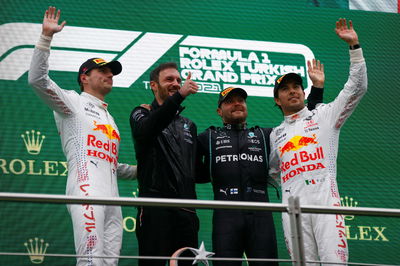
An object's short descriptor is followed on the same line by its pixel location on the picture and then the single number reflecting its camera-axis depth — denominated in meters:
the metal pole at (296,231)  3.63
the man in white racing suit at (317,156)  4.87
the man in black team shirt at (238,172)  4.96
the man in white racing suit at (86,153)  4.63
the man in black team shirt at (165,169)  4.76
